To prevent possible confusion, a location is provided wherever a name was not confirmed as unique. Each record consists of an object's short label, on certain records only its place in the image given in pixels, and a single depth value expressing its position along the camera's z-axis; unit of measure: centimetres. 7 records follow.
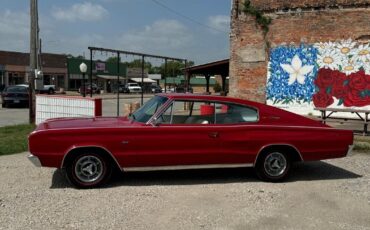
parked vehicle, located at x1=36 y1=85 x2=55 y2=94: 4928
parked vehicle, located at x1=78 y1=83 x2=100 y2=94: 6228
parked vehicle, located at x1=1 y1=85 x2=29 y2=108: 2844
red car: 665
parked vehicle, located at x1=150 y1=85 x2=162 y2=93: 6582
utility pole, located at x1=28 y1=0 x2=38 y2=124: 1674
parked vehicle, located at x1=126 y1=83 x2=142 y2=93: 7098
